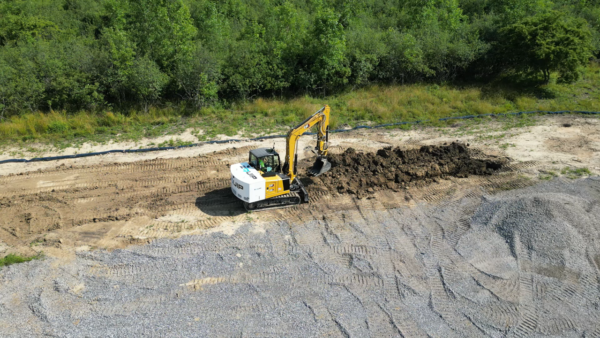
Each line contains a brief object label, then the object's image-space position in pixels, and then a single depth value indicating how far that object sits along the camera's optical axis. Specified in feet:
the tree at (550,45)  83.56
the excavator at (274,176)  49.96
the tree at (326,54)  84.94
